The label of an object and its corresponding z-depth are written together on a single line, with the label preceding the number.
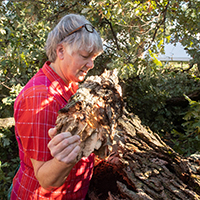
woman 1.14
